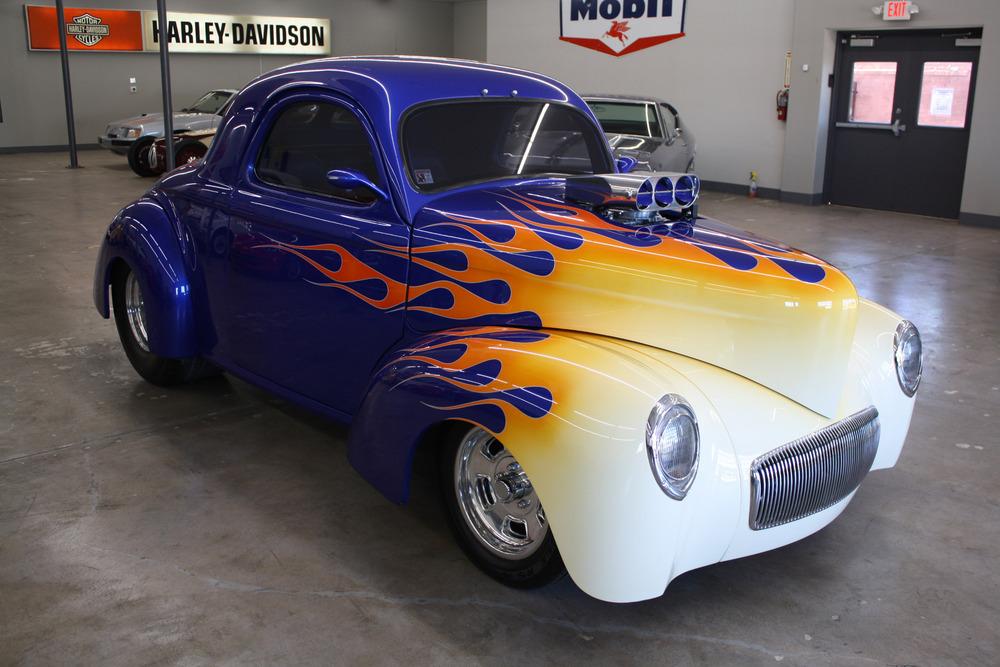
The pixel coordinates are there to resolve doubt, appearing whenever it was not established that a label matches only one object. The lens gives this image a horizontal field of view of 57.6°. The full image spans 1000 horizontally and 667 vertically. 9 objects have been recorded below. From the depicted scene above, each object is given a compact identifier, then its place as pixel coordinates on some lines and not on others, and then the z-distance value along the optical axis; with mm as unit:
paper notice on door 11352
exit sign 11117
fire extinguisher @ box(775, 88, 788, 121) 12859
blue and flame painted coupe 2535
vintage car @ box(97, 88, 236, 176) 14141
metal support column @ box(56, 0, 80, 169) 14398
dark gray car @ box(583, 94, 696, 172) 11234
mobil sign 14125
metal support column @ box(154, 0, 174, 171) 9578
